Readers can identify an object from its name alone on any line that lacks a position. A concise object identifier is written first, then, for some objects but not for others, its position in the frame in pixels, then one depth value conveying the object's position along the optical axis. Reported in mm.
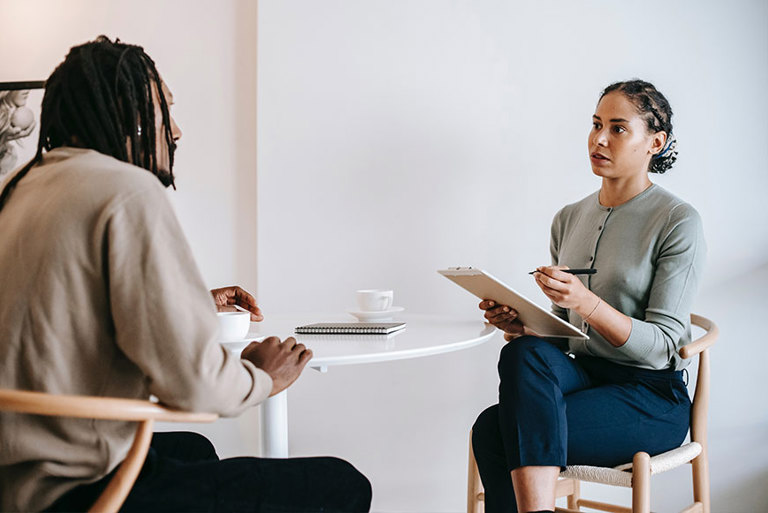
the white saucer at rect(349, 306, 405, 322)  1705
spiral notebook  1512
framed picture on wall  2537
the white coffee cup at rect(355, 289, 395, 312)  1708
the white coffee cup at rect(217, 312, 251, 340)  1305
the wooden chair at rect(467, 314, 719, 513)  1449
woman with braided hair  1456
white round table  1265
